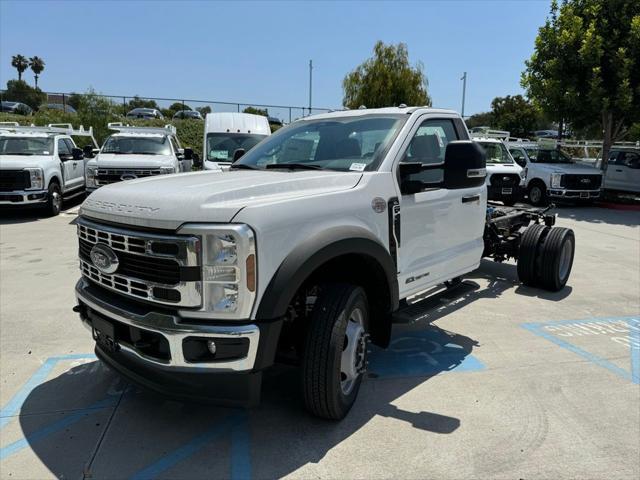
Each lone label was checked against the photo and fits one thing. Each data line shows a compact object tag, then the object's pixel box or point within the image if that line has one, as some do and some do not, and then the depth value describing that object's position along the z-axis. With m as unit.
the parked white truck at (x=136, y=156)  11.42
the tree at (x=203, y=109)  36.17
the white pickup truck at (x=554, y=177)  15.10
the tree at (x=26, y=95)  40.38
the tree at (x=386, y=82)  30.77
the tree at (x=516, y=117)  44.78
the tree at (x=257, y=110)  36.09
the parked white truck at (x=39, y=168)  11.08
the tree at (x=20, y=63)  71.25
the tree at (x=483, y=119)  53.72
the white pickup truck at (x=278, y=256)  2.58
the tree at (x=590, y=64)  14.75
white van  12.98
